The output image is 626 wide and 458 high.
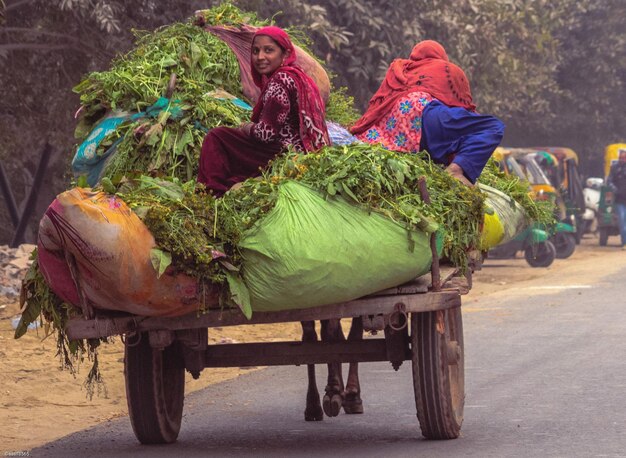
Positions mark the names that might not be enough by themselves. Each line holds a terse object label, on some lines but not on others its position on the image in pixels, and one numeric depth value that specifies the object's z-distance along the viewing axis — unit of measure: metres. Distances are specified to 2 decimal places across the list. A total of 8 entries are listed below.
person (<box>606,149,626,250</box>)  52.40
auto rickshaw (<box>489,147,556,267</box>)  43.61
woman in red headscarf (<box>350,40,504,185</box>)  14.29
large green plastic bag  11.24
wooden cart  11.66
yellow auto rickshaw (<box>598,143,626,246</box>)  54.71
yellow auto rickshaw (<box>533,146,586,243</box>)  53.37
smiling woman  13.17
